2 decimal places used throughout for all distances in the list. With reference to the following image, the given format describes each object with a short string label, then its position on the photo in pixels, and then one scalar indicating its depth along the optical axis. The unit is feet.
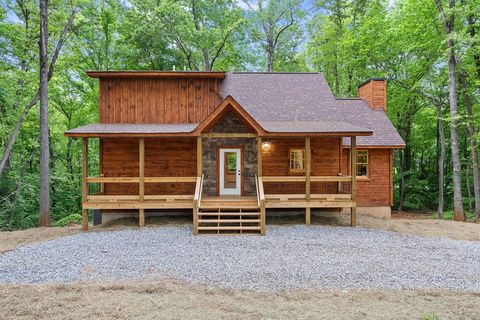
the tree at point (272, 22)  71.15
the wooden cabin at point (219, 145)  32.27
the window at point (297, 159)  38.40
